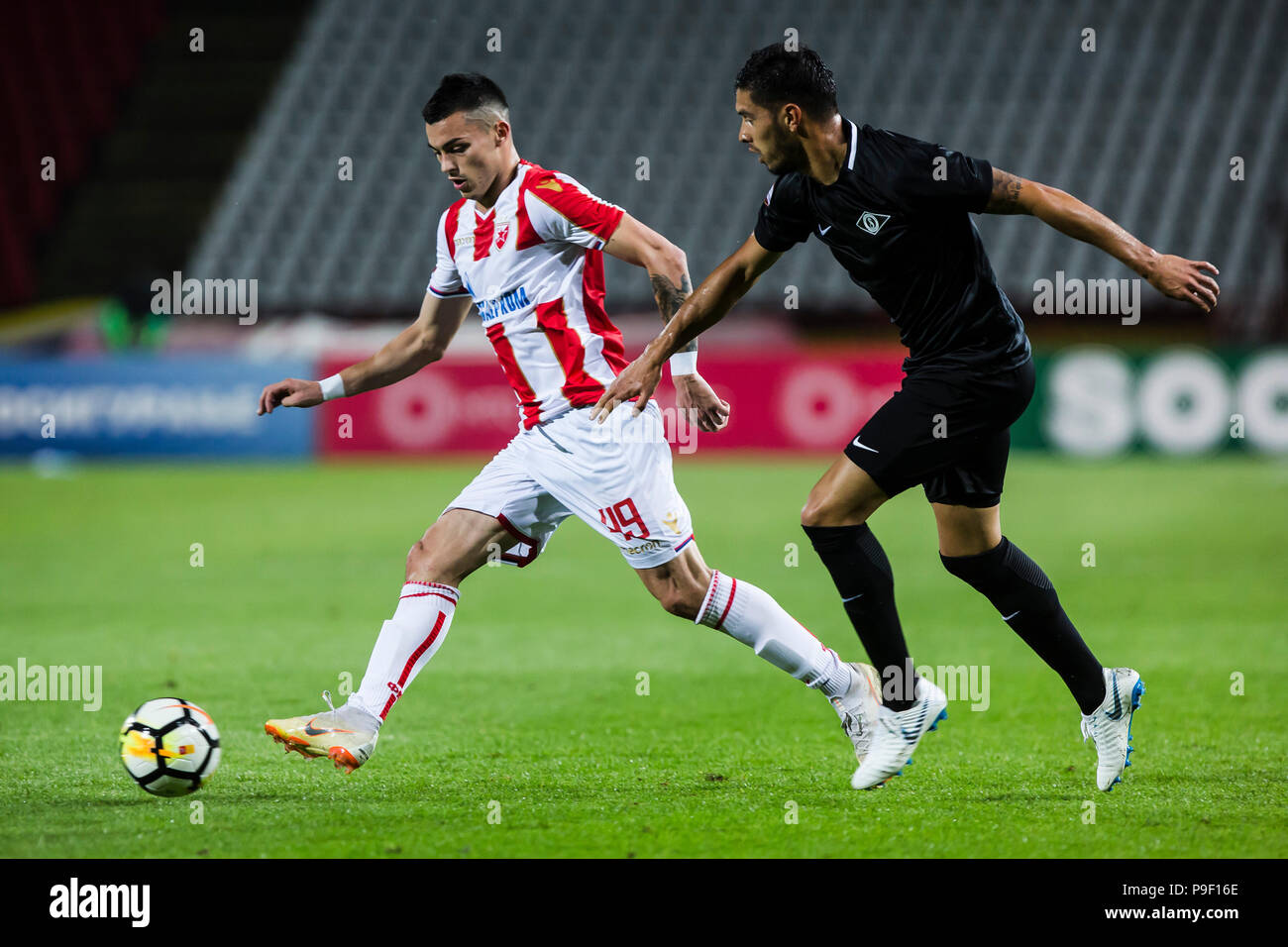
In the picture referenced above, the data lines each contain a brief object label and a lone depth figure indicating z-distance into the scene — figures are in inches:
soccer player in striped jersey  373.1
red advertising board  1264.8
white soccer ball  353.7
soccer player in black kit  339.0
